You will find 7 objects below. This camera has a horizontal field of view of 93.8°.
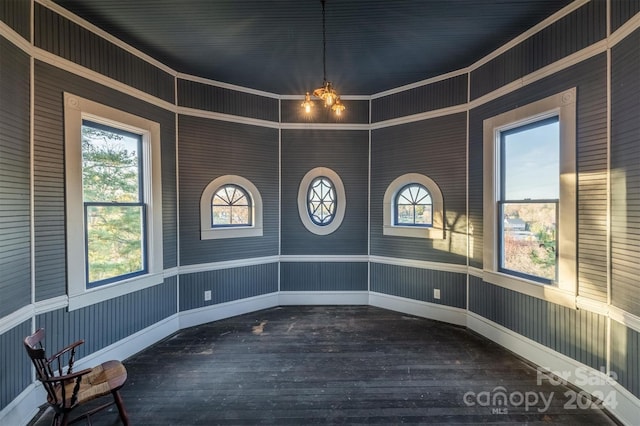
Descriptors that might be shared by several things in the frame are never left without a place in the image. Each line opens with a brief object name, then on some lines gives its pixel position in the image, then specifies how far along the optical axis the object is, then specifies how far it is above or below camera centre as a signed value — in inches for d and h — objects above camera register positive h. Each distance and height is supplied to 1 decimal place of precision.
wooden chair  72.6 -47.2
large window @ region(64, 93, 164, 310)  107.5 +3.7
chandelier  101.0 +38.9
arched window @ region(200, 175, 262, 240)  161.5 +0.8
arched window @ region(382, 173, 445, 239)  163.0 +1.1
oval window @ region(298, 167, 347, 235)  186.7 +5.8
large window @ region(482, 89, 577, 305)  105.7 +4.4
